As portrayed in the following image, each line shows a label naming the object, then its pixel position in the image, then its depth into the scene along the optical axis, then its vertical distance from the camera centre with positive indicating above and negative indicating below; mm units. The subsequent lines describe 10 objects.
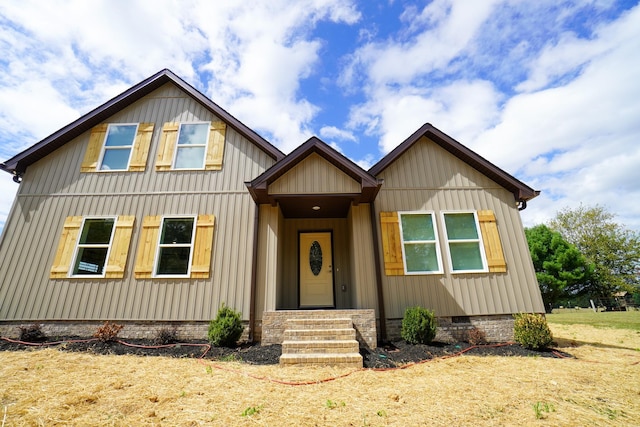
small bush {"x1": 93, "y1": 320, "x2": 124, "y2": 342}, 5895 -575
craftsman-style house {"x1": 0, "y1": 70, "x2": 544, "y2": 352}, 6547 +1879
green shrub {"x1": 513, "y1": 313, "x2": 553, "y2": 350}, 5711 -712
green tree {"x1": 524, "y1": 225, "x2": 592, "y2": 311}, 22795 +2839
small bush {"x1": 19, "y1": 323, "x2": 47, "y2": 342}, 6113 -596
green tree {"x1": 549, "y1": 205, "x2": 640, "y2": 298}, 25516 +4445
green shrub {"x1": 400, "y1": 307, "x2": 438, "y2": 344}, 5834 -562
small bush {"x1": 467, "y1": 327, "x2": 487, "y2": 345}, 6266 -851
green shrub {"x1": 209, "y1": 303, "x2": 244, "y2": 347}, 5762 -531
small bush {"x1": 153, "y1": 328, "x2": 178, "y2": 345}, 6074 -704
